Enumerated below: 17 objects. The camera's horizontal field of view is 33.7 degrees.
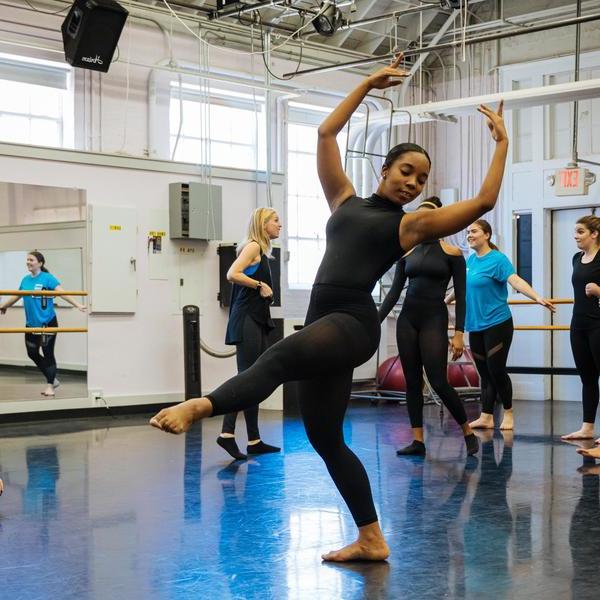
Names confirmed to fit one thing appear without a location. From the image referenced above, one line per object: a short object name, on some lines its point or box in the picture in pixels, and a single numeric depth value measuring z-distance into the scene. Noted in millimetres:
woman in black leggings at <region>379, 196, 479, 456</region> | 5770
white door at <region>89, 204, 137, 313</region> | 8961
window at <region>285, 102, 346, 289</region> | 11289
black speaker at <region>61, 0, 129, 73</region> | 8484
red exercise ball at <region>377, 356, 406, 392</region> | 10430
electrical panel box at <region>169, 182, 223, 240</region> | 9406
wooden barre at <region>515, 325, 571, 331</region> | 9209
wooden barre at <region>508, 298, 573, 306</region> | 8681
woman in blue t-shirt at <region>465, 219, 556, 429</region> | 7137
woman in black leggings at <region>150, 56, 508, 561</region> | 3051
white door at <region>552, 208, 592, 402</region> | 10727
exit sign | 9438
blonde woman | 5910
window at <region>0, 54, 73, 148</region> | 9109
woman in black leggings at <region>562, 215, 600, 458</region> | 6418
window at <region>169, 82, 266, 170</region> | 10117
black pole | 9297
